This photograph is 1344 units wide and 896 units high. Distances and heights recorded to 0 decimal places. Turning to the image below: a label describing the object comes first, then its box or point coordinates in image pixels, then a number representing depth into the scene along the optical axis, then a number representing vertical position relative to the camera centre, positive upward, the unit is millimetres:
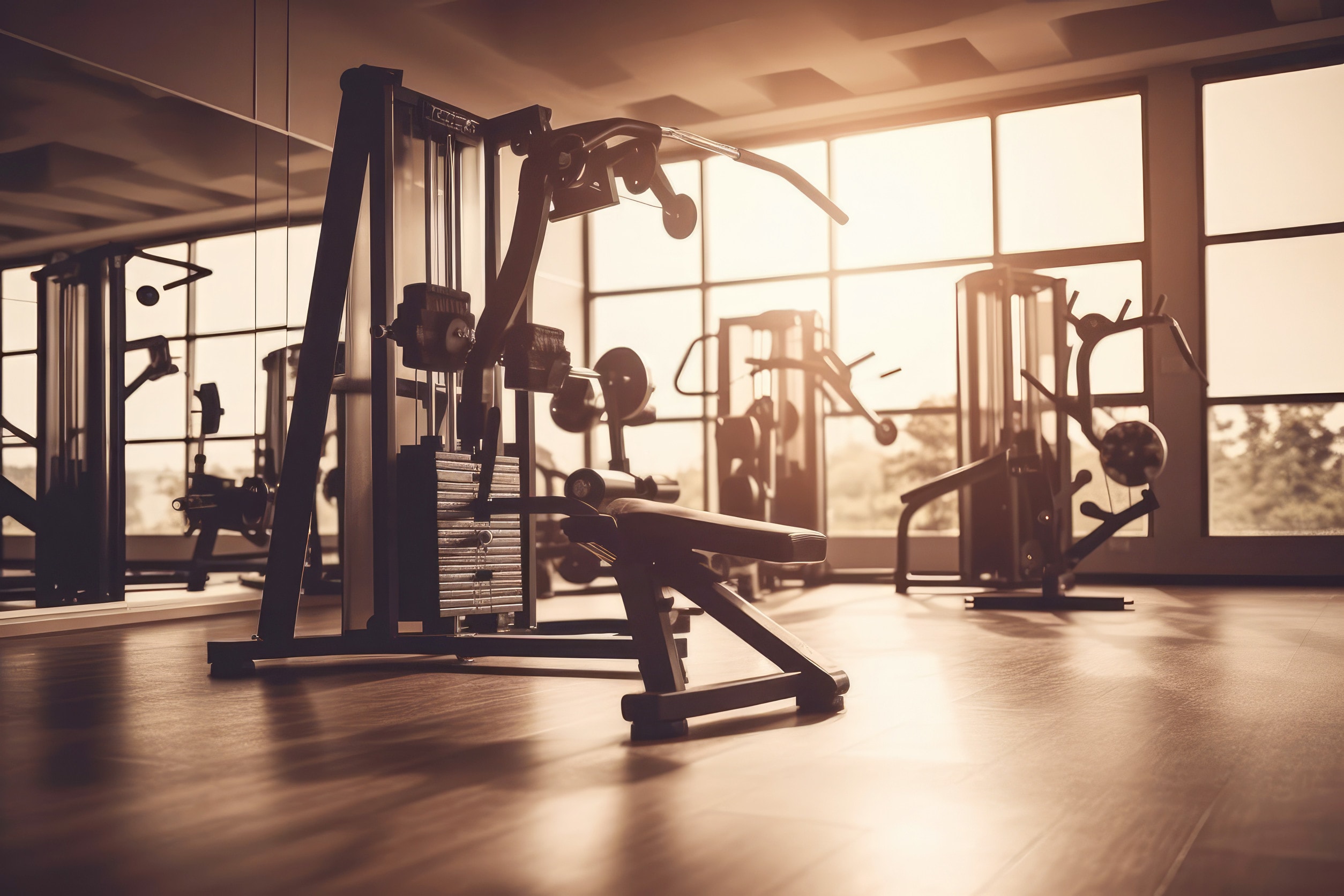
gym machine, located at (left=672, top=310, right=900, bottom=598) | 6695 +438
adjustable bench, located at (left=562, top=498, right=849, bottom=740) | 2295 -214
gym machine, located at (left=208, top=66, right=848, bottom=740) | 3029 +268
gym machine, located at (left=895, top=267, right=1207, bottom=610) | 5816 +204
